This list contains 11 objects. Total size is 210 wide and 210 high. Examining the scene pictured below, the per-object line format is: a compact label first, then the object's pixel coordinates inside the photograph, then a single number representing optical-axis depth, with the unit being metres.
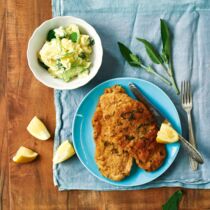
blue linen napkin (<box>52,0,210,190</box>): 1.82
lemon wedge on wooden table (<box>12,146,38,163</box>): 1.83
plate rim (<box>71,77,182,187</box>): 1.78
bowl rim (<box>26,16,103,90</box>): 1.76
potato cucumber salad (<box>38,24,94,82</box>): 1.73
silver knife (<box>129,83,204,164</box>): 1.73
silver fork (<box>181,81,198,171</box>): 1.79
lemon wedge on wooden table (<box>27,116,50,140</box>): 1.83
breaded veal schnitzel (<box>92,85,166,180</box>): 1.76
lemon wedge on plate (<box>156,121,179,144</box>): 1.74
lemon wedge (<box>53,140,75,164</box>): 1.82
